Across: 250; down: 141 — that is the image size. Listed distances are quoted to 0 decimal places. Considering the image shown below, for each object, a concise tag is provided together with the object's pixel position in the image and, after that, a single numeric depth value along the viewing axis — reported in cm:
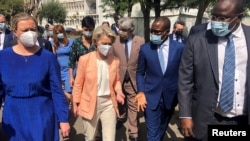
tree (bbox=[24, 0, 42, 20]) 1828
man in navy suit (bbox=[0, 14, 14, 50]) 684
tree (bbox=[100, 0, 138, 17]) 2488
